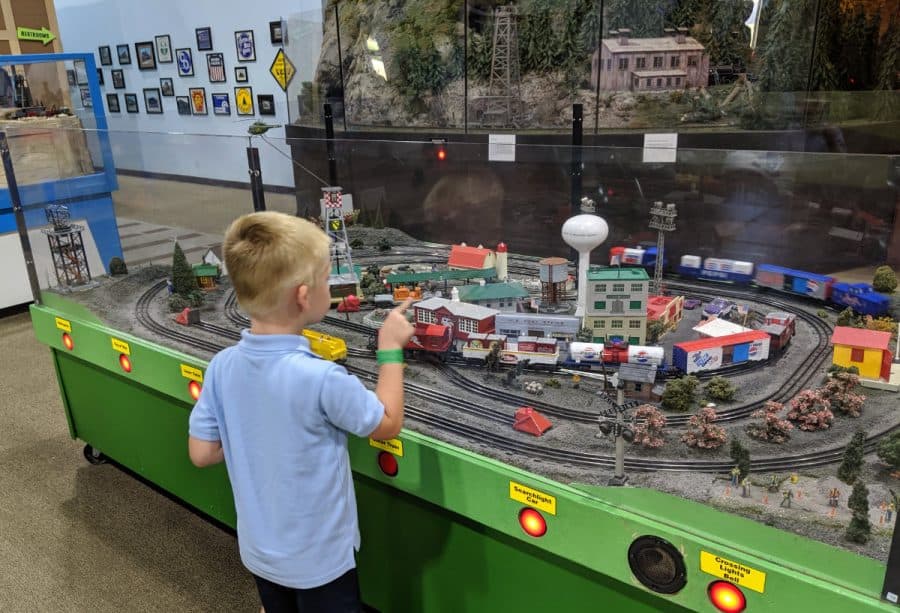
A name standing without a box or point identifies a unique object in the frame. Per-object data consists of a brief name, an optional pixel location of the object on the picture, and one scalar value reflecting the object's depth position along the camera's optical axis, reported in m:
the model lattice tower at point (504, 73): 4.54
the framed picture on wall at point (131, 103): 10.66
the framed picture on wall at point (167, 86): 10.04
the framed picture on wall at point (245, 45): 8.71
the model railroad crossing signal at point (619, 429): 1.46
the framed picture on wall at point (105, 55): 10.71
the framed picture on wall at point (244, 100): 9.01
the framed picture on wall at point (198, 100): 9.63
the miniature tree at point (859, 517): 1.23
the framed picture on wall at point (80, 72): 5.81
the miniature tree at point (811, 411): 1.49
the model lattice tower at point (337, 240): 2.41
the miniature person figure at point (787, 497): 1.32
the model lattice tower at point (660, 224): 2.12
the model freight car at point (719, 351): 1.73
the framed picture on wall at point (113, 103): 10.99
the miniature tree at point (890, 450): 1.27
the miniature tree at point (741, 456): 1.40
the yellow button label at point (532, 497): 1.50
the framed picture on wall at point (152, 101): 10.30
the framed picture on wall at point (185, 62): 9.57
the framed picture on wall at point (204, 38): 9.20
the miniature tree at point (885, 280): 1.81
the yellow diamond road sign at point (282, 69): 7.20
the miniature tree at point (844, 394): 1.52
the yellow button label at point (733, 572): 1.26
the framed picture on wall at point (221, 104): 9.34
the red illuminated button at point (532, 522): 1.54
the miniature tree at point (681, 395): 1.61
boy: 1.31
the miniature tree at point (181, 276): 2.64
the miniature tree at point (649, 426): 1.51
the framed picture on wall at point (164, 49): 9.79
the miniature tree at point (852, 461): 1.32
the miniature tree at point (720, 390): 1.64
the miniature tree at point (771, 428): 1.47
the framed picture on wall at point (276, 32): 8.20
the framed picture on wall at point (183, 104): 9.87
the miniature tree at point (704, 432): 1.48
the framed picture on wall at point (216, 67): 9.20
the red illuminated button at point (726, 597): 1.30
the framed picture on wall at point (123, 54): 10.38
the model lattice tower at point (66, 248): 2.92
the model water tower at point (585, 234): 2.18
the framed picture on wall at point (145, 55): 10.05
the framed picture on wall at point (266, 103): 8.81
